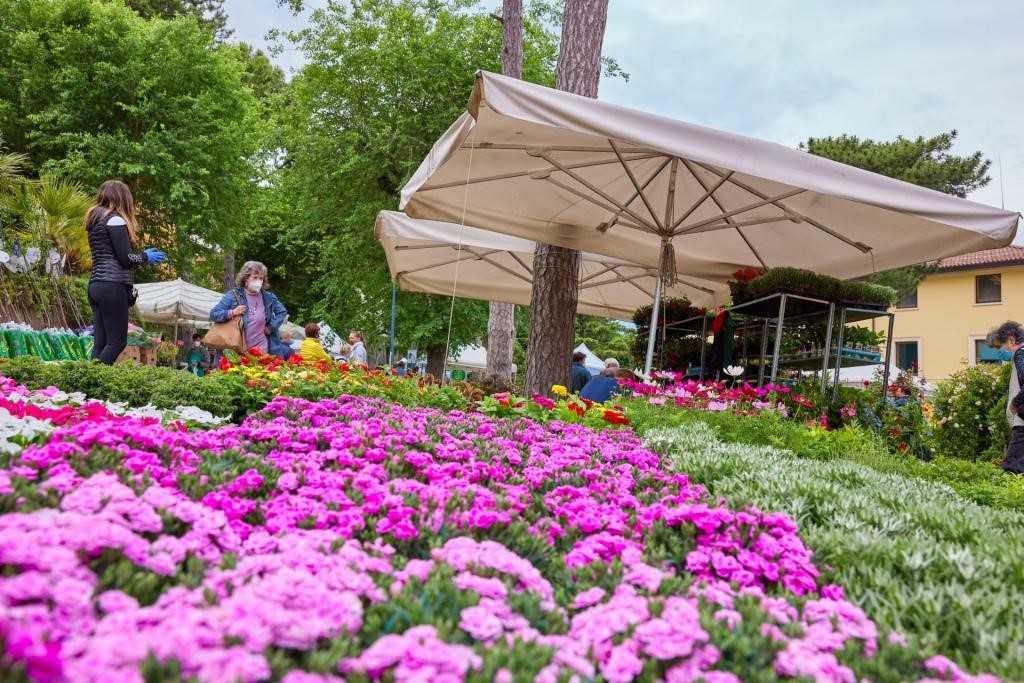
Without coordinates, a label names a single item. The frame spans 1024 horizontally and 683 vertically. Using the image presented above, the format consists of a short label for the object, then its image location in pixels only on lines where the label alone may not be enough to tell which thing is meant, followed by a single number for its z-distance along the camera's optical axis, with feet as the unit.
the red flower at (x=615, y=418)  16.44
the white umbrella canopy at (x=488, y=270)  27.35
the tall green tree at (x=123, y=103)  57.31
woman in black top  18.76
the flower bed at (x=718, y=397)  18.52
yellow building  103.96
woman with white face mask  23.18
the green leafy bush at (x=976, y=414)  28.73
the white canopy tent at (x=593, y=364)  90.89
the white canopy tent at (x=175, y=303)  56.29
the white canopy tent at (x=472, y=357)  86.79
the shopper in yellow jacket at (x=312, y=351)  25.32
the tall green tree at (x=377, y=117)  54.19
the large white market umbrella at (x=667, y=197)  15.56
